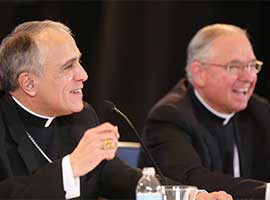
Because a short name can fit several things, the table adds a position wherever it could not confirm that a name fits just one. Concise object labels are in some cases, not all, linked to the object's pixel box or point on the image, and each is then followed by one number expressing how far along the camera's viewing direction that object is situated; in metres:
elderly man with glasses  6.93
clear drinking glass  4.85
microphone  5.18
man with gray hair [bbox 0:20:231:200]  5.53
